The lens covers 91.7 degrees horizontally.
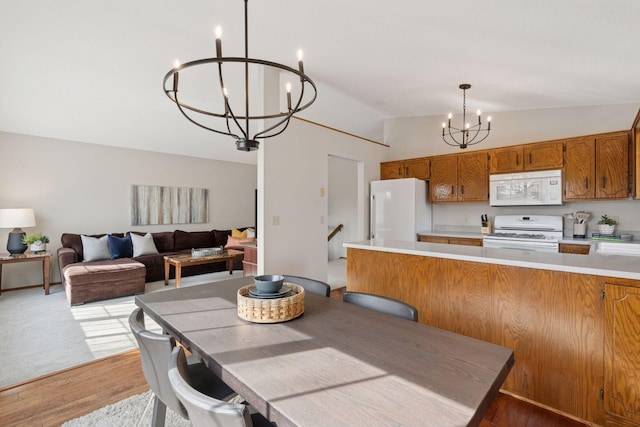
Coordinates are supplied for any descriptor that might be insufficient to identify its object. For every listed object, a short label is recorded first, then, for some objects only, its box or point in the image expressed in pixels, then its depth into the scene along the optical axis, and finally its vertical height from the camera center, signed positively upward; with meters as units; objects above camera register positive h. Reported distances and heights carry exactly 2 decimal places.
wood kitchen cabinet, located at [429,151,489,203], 4.45 +0.51
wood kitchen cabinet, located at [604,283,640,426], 1.61 -0.76
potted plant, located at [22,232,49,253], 4.38 -0.44
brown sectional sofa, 3.92 -0.82
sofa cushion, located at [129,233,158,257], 5.19 -0.58
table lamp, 4.22 -0.17
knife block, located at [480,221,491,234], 4.42 -0.24
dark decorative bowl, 1.49 -0.36
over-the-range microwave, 3.83 +0.30
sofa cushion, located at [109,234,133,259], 5.00 -0.59
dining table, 0.79 -0.51
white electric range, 3.71 -0.28
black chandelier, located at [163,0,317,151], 1.23 +0.59
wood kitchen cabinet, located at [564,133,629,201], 3.42 +0.51
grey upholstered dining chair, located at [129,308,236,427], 1.16 -0.70
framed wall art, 5.79 +0.12
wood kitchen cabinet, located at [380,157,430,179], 4.99 +0.71
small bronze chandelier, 4.66 +1.20
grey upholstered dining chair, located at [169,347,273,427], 0.76 -0.50
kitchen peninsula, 1.65 -0.65
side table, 4.16 -0.65
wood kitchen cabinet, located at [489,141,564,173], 3.84 +0.71
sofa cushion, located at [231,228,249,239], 6.56 -0.49
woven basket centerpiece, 1.39 -0.44
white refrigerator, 4.66 +0.04
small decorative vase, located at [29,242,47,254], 4.41 -0.52
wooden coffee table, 4.62 -0.76
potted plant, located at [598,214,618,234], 3.56 -0.15
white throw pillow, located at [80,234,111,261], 4.78 -0.59
